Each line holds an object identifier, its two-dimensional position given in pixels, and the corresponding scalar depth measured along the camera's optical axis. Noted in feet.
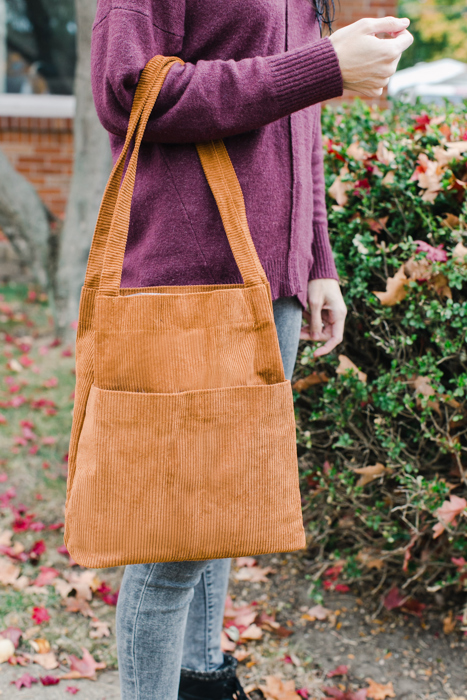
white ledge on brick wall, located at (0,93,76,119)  19.01
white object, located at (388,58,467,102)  39.14
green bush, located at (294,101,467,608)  5.76
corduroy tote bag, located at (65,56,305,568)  3.34
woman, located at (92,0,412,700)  3.37
